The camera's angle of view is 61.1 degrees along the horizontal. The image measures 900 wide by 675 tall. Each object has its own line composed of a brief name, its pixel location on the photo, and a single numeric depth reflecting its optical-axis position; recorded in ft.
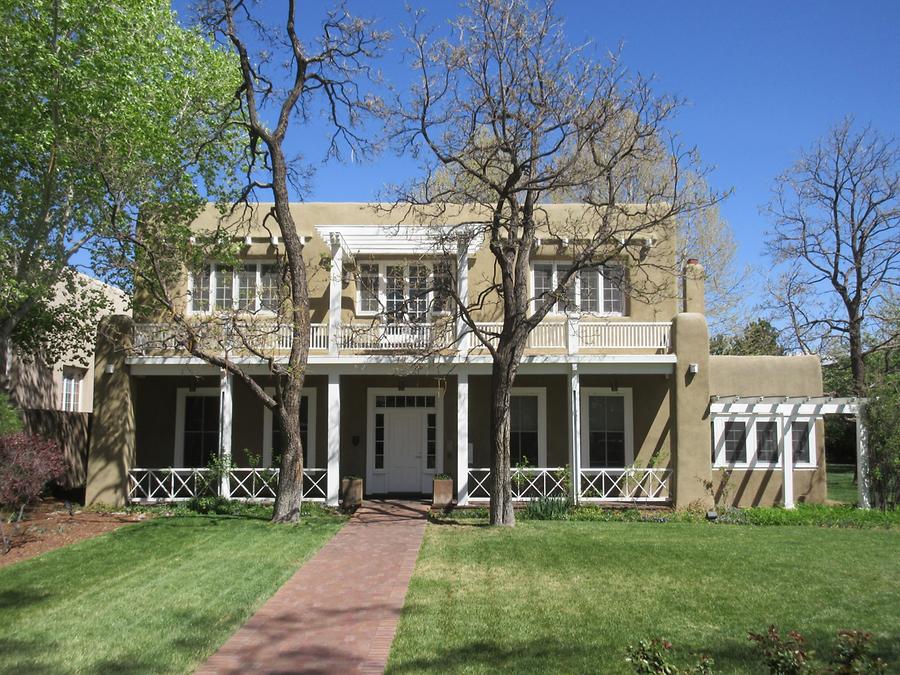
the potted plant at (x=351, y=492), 53.98
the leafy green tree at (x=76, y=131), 49.11
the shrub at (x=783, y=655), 14.48
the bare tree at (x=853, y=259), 81.15
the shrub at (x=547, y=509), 50.19
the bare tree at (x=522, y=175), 43.57
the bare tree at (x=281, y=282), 46.91
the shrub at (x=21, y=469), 38.86
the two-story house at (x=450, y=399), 54.19
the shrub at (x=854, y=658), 14.25
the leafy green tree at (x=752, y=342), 98.07
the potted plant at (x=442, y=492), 53.78
